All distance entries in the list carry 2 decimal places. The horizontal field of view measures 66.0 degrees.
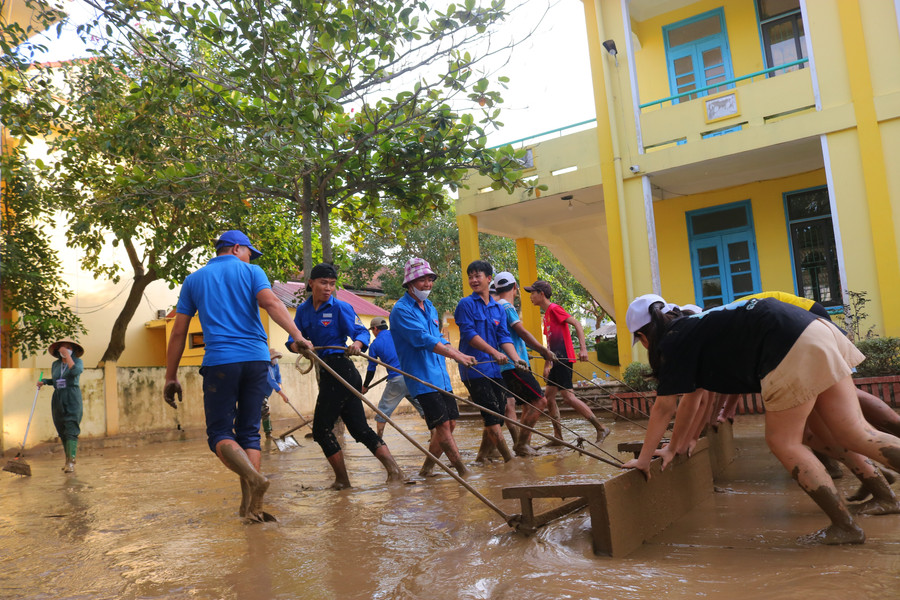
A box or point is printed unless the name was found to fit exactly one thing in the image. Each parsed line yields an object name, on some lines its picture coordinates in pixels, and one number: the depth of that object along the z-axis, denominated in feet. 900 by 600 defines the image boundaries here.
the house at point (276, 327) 66.39
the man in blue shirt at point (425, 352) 17.66
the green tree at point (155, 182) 28.22
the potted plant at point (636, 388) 34.95
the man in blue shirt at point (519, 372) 21.91
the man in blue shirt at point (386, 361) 26.78
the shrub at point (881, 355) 30.48
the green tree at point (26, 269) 45.03
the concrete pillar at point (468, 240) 45.91
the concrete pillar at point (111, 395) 42.91
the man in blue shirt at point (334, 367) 17.31
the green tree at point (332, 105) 21.29
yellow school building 33.06
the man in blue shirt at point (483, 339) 20.04
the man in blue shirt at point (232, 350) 13.38
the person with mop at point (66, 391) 28.45
